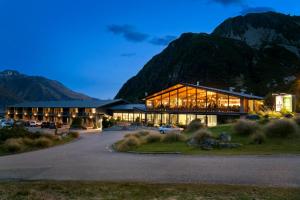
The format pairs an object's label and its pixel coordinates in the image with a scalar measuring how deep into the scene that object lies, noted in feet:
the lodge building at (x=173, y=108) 170.81
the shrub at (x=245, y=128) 77.94
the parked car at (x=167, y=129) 136.03
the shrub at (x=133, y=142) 80.13
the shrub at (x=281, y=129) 70.59
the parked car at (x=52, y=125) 191.72
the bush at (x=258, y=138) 67.73
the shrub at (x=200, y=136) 72.41
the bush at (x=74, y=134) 127.87
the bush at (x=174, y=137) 83.90
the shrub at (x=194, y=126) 110.13
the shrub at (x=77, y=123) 204.03
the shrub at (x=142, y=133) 102.99
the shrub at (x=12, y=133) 96.94
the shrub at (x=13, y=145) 79.67
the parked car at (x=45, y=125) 198.08
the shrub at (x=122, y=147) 75.72
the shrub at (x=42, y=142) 91.09
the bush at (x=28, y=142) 89.60
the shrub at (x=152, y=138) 85.76
